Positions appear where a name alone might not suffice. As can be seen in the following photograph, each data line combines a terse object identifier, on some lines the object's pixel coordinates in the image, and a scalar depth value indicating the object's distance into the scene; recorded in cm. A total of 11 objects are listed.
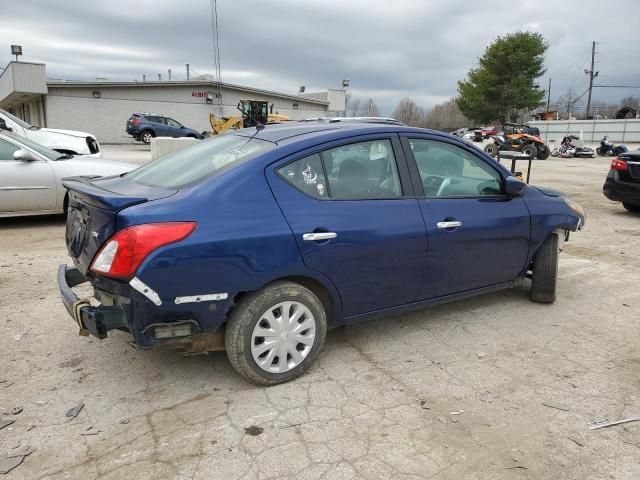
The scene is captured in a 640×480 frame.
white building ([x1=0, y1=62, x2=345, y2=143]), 3444
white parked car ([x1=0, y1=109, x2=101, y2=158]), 979
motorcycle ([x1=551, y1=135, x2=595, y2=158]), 2786
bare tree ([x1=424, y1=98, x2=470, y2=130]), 9171
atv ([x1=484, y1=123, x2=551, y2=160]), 2472
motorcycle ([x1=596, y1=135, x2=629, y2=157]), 2912
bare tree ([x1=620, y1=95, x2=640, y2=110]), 8392
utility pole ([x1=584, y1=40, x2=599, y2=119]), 6606
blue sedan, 279
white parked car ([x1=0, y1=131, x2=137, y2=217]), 721
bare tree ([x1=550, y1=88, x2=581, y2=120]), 7601
